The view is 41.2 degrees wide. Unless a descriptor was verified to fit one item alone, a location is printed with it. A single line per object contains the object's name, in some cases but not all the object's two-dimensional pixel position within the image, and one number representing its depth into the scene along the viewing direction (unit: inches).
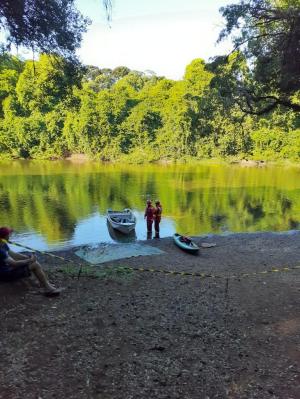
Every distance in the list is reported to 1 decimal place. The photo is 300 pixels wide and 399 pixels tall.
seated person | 303.9
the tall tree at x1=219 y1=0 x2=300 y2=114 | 443.8
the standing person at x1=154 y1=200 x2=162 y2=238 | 843.8
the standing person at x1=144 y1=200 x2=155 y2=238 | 838.5
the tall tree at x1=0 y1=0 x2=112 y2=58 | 368.3
